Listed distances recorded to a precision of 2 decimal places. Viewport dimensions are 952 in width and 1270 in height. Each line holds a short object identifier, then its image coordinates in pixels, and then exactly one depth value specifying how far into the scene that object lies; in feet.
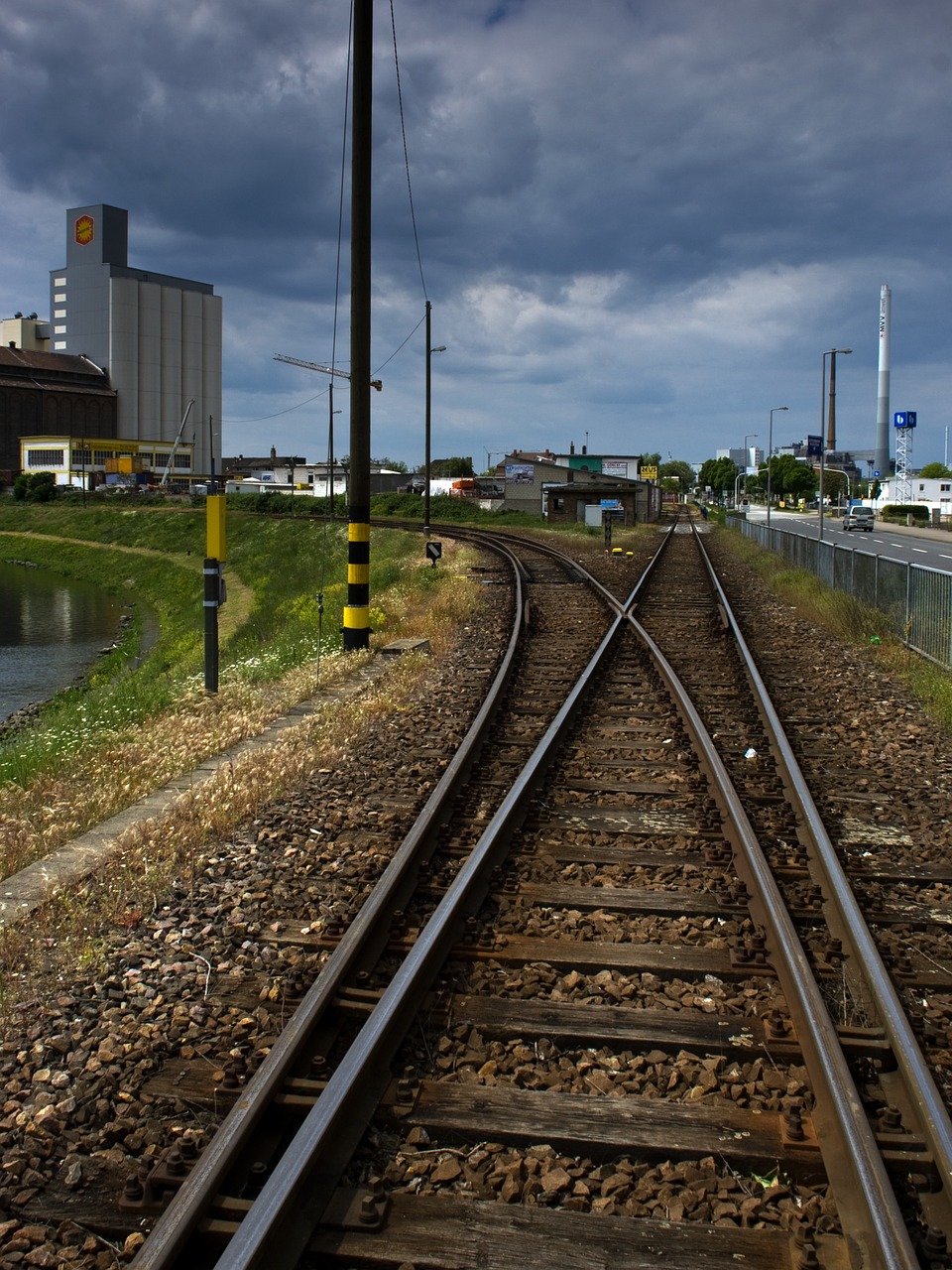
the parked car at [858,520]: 227.20
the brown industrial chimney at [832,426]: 541.46
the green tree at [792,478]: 461.78
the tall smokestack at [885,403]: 559.38
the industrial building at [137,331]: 415.85
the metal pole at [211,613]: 37.24
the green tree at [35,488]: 292.61
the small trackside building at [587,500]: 230.48
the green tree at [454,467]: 548.72
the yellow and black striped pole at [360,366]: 43.42
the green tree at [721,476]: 533.96
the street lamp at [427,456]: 147.36
